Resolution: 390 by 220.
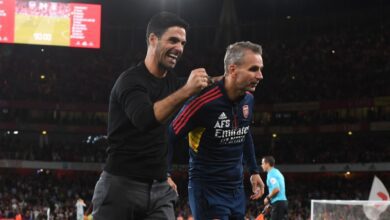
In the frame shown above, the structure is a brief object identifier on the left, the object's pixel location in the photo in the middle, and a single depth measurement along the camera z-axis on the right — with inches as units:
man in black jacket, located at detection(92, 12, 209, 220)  285.6
